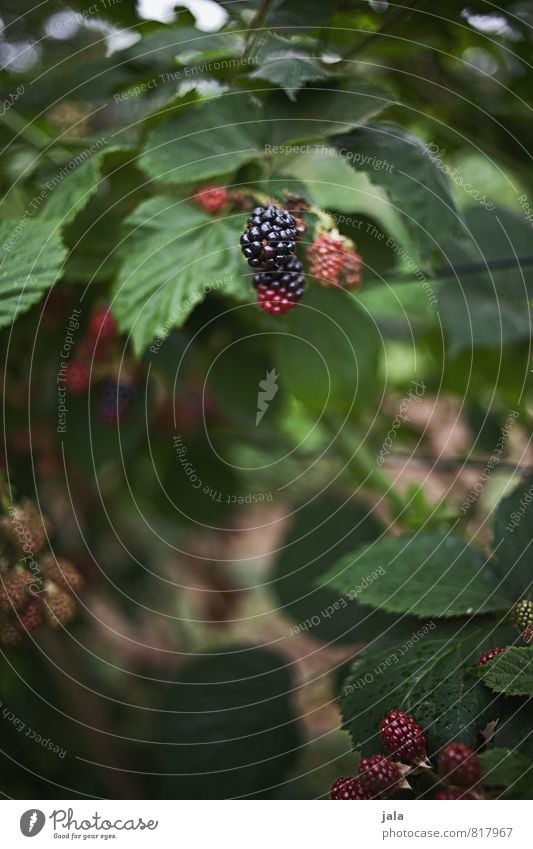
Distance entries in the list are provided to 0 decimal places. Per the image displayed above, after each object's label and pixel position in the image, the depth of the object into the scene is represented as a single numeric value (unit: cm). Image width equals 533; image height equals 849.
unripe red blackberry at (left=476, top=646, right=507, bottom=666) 39
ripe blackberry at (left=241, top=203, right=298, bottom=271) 39
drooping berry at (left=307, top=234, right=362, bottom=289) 41
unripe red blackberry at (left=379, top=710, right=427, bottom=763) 37
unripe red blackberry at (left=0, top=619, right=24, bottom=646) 45
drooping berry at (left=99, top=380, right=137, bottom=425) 56
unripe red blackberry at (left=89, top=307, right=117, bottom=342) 54
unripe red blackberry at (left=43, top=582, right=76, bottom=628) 44
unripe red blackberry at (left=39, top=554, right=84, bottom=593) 46
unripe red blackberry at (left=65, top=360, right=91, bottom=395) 56
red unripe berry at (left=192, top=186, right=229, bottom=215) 45
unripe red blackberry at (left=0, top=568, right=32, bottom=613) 43
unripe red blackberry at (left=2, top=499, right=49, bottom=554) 45
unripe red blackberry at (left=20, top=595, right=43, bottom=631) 44
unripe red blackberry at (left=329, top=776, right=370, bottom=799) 39
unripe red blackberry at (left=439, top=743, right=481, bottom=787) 35
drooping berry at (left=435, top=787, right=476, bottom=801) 36
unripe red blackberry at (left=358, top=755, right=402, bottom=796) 37
